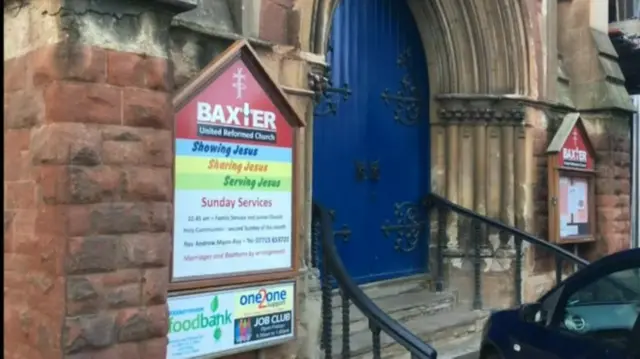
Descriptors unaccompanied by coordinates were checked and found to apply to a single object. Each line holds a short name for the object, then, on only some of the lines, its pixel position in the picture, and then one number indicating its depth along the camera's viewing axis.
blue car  3.74
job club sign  4.27
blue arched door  6.93
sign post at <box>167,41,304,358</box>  4.27
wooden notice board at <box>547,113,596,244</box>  8.34
